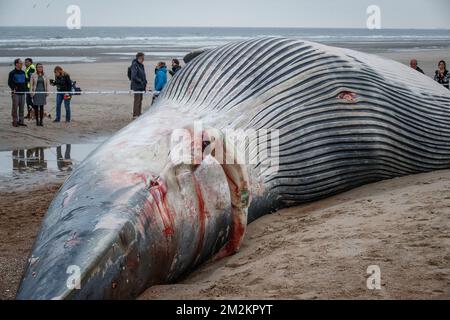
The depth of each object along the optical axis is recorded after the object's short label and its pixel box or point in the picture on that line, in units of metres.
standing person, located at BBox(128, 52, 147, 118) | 19.83
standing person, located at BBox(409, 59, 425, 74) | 16.26
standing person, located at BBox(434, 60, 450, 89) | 16.88
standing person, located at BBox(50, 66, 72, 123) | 18.98
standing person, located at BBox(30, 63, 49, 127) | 17.92
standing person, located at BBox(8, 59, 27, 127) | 17.44
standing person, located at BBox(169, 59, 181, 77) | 18.90
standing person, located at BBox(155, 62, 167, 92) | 19.77
